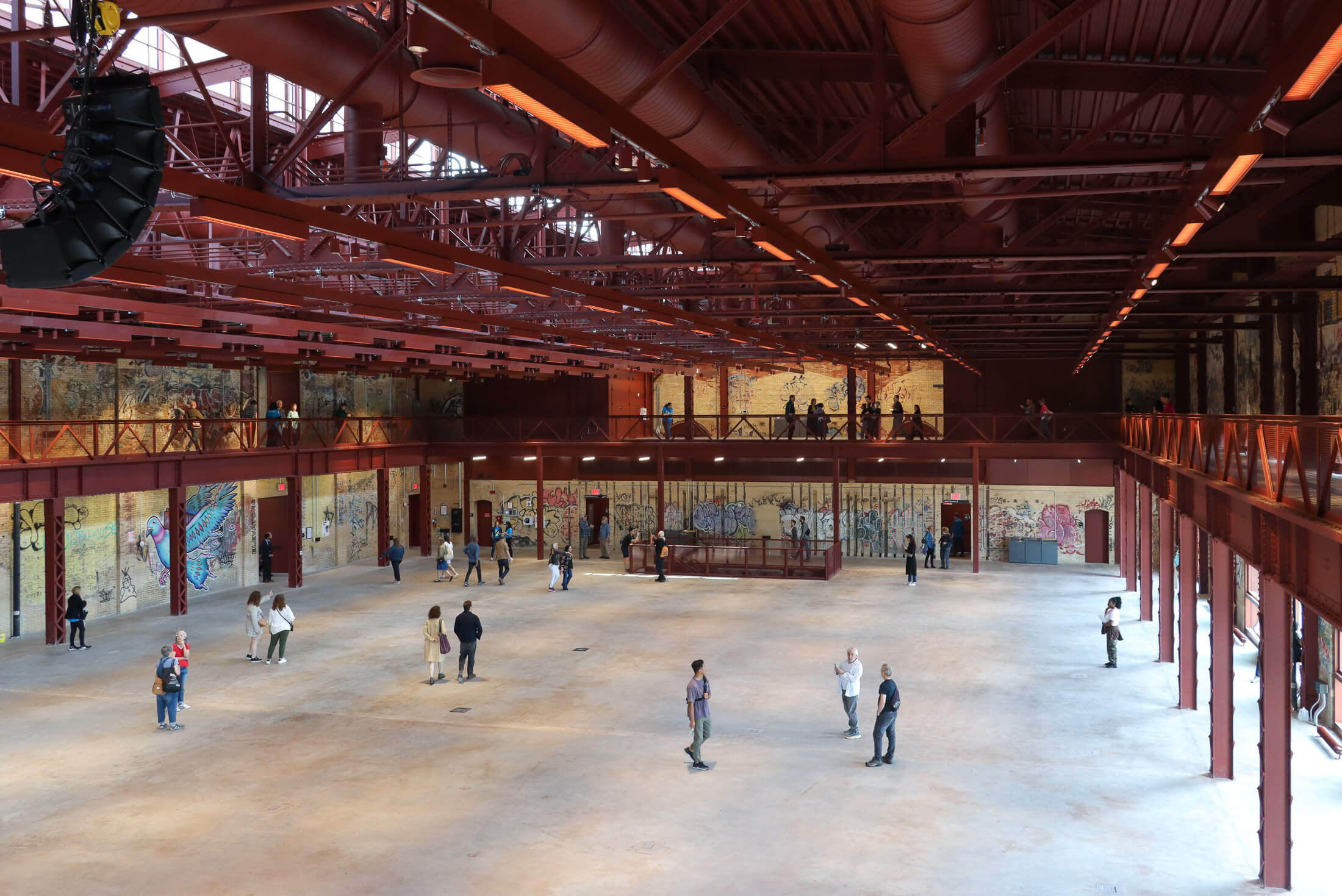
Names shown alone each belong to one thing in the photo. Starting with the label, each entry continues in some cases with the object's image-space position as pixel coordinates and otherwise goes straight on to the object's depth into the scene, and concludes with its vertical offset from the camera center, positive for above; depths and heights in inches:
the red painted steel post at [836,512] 1334.9 -78.8
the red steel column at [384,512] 1391.5 -75.5
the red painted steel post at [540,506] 1469.0 -72.6
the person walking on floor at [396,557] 1267.2 -123.6
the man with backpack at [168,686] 624.4 -138.6
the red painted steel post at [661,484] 1398.9 -42.1
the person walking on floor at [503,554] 1257.8 -121.8
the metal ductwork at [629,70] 249.8 +111.5
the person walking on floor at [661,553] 1299.2 -126.7
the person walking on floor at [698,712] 550.6 -141.3
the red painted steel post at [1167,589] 760.3 -108.0
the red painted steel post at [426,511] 1512.1 -80.8
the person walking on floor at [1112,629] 777.6 -138.5
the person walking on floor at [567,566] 1206.3 -131.4
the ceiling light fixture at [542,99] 182.7 +69.9
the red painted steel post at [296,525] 1218.6 -78.7
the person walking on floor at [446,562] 1270.9 -132.1
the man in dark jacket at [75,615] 887.7 -134.3
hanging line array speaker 208.4 +55.1
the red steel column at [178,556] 1051.3 -99.9
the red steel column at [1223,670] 533.6 -118.5
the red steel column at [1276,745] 409.7 -123.1
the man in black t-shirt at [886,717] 553.3 -144.2
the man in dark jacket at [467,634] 745.0 -130.2
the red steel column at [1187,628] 645.3 -116.3
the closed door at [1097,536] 1435.8 -124.2
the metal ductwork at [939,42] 256.2 +111.3
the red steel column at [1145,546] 949.2 -93.2
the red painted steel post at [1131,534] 1170.0 -101.8
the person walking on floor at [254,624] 823.1 -133.9
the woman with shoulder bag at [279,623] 810.8 -131.9
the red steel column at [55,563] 902.4 -90.3
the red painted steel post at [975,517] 1284.4 -84.6
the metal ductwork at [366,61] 229.9 +118.2
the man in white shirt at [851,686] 606.2 -140.4
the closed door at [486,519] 1684.3 -103.7
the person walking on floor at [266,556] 1277.1 -121.7
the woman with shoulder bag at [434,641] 724.7 -132.1
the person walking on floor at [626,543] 1401.9 -122.0
